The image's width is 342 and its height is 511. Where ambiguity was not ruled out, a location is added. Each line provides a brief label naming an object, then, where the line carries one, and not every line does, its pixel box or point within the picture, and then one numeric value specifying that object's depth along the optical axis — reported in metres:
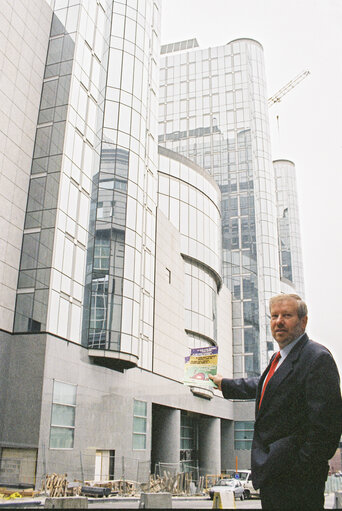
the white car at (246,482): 34.62
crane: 136.62
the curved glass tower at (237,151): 64.50
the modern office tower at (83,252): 23.73
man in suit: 2.66
